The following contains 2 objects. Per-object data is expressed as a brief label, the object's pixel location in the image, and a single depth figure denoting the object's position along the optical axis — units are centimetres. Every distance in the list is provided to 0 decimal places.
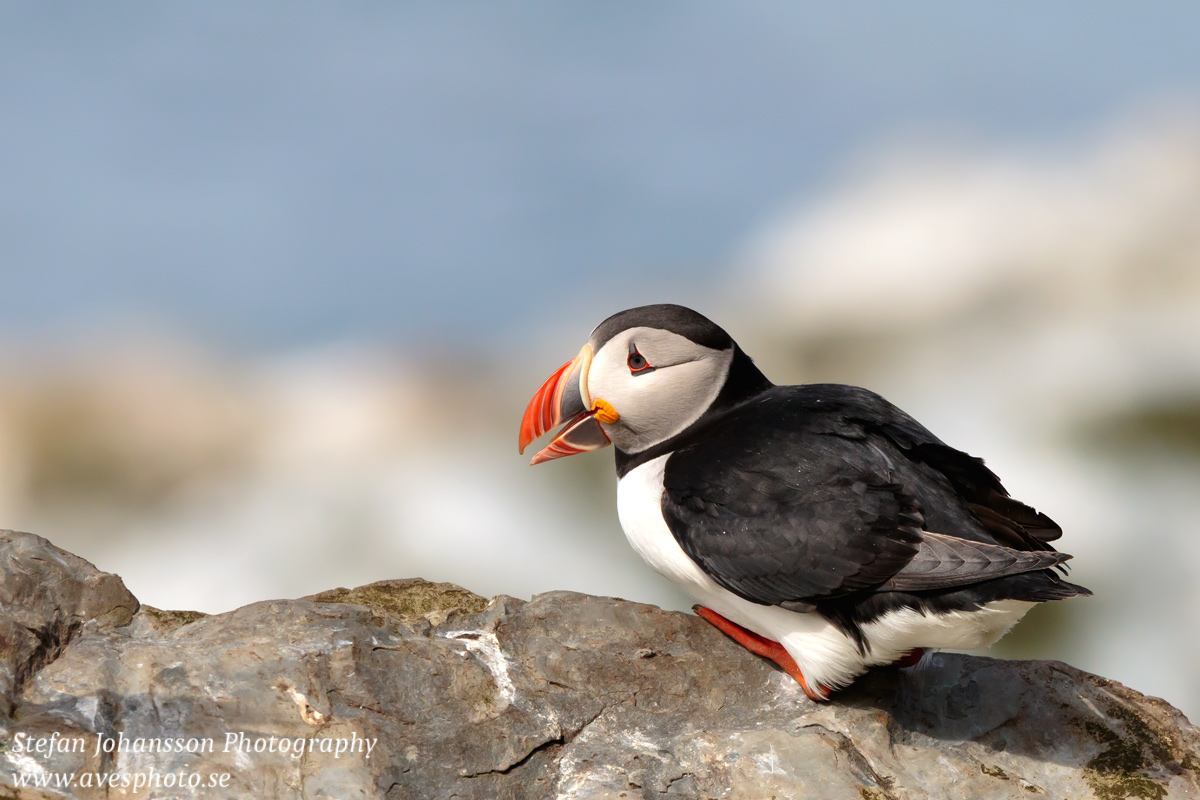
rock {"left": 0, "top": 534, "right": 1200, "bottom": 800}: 770
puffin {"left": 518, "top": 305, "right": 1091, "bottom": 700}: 824
